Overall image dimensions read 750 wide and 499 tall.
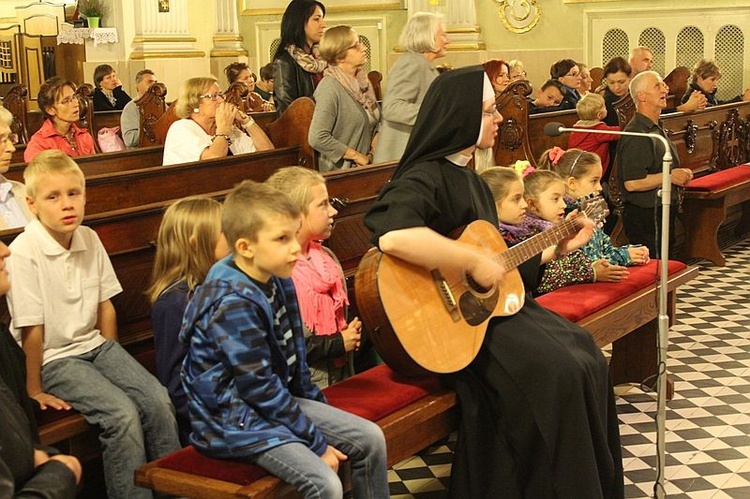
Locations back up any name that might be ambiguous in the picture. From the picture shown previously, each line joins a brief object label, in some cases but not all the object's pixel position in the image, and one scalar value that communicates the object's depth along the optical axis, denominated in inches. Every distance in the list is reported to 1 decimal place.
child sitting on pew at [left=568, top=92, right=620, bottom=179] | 309.4
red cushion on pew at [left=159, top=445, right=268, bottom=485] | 121.1
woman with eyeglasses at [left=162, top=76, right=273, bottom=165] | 244.7
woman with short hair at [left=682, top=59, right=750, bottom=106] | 434.0
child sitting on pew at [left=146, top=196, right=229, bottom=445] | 144.5
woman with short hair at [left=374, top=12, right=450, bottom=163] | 246.1
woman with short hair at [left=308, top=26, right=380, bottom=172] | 247.8
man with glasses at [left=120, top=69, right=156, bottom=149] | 358.6
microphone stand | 150.3
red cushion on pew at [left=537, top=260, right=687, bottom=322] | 188.7
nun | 146.6
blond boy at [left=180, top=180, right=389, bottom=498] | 118.6
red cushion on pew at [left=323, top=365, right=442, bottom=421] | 142.2
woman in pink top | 288.0
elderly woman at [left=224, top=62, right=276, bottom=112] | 434.9
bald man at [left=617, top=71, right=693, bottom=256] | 287.3
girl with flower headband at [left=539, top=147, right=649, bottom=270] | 218.7
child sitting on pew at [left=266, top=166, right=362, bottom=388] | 148.6
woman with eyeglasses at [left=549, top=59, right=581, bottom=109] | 424.5
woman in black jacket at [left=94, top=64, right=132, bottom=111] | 441.7
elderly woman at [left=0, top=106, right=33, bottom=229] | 182.7
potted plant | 550.6
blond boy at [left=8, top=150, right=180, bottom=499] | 136.6
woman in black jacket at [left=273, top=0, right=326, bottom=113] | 272.7
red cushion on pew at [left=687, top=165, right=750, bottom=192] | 335.0
